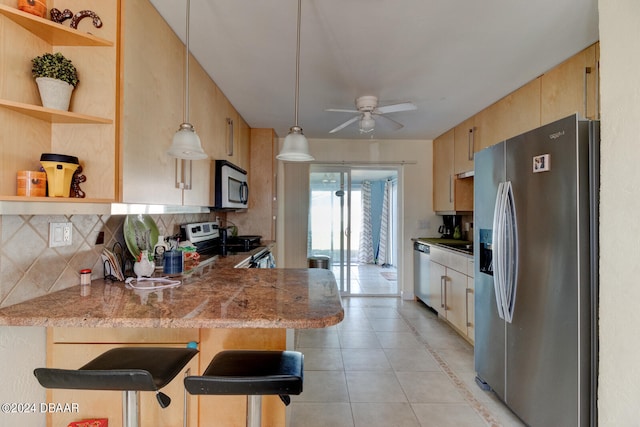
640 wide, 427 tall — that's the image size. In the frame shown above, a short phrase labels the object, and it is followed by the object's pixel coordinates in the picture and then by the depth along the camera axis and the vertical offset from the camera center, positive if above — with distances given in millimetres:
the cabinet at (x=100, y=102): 1125 +480
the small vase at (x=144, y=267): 1554 -251
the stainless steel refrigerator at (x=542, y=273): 1465 -304
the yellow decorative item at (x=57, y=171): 1164 +172
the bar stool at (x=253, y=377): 904 -525
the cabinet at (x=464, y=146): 3418 +821
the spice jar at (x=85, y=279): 1378 -280
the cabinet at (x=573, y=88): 1947 +880
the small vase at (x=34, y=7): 1128 +775
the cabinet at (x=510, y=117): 2455 +898
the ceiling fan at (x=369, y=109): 2570 +924
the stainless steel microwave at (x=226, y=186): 2645 +281
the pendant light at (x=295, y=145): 1700 +397
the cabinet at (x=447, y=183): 3867 +441
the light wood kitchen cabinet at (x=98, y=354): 1283 -691
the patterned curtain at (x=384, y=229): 7244 -291
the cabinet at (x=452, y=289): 2957 -764
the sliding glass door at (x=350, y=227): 4684 -166
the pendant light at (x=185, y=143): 1434 +343
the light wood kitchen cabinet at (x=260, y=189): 3986 +360
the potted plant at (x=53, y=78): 1170 +527
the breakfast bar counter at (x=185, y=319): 992 -325
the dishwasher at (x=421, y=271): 3993 -722
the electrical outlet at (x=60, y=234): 1286 -72
